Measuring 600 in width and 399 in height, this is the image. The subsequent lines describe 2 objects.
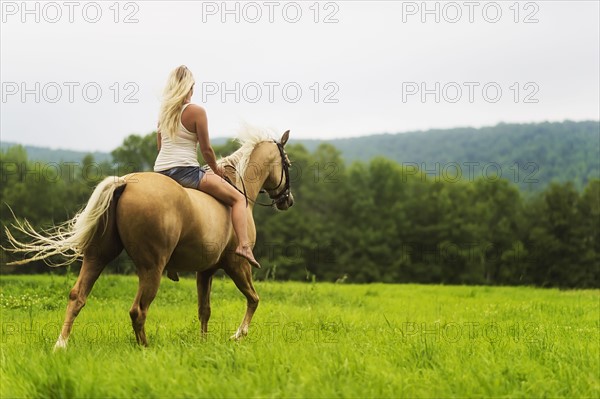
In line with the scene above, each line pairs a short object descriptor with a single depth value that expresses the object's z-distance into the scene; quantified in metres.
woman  6.95
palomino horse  5.93
